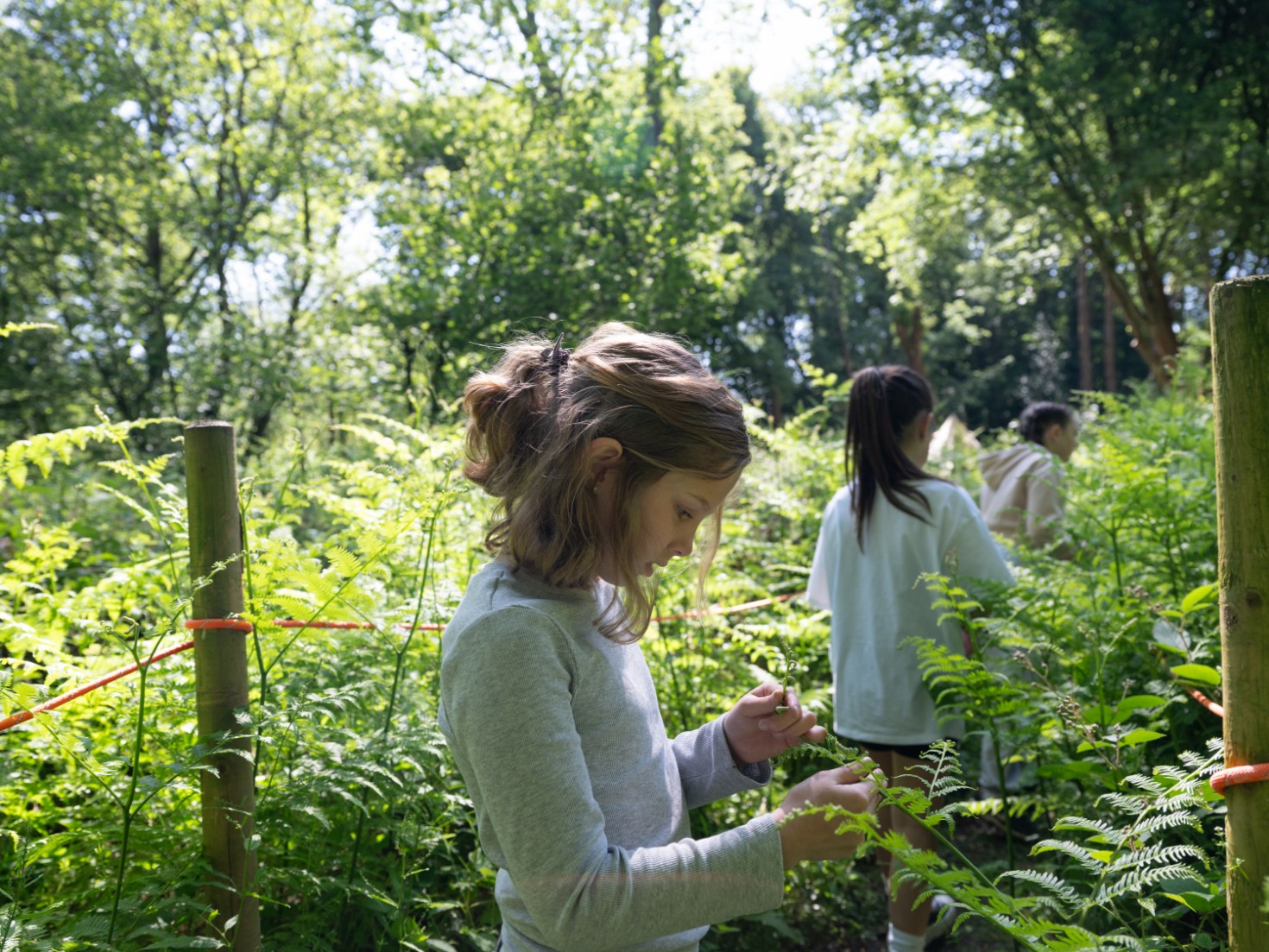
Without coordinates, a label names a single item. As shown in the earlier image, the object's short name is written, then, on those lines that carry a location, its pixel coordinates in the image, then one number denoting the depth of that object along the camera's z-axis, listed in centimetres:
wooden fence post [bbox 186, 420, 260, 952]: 198
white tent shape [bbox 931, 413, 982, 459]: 1240
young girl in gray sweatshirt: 128
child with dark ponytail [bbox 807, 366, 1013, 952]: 315
